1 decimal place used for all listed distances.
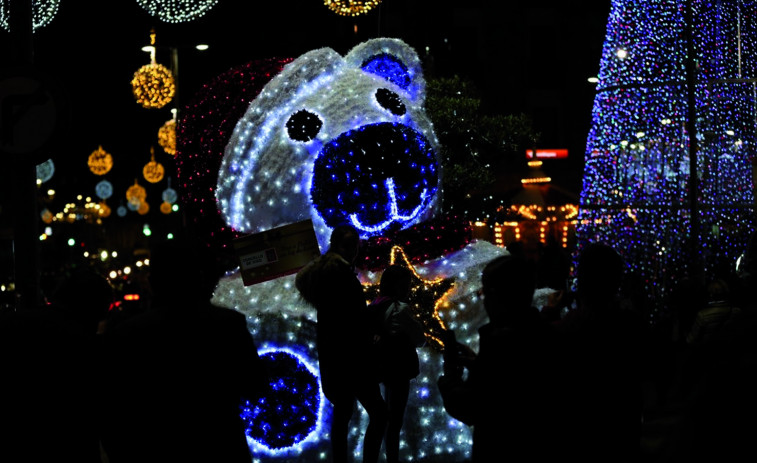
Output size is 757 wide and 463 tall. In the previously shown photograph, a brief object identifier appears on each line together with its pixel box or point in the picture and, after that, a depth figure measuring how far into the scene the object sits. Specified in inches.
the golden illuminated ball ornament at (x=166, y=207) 1629.2
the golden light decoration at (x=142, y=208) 1509.4
